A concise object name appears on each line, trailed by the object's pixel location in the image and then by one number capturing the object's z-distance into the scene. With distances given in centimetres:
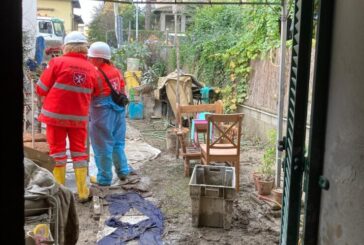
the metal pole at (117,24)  1713
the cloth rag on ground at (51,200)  260
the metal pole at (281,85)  491
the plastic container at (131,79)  1212
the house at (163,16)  2796
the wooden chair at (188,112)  639
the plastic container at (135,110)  1140
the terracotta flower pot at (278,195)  489
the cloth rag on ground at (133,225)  402
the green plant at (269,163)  544
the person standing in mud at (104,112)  533
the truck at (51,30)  1820
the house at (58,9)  2802
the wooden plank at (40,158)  358
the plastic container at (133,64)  1372
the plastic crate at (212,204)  427
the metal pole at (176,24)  681
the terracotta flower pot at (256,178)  534
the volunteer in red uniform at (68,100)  463
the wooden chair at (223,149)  527
